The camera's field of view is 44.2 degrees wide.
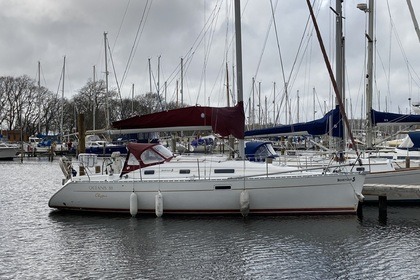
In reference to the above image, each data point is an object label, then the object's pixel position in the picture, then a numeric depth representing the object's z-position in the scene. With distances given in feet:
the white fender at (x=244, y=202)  61.57
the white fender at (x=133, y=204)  63.62
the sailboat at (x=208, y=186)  61.87
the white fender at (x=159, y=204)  63.10
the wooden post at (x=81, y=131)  77.77
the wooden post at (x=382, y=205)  65.27
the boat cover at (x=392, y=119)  75.41
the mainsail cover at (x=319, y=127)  73.92
